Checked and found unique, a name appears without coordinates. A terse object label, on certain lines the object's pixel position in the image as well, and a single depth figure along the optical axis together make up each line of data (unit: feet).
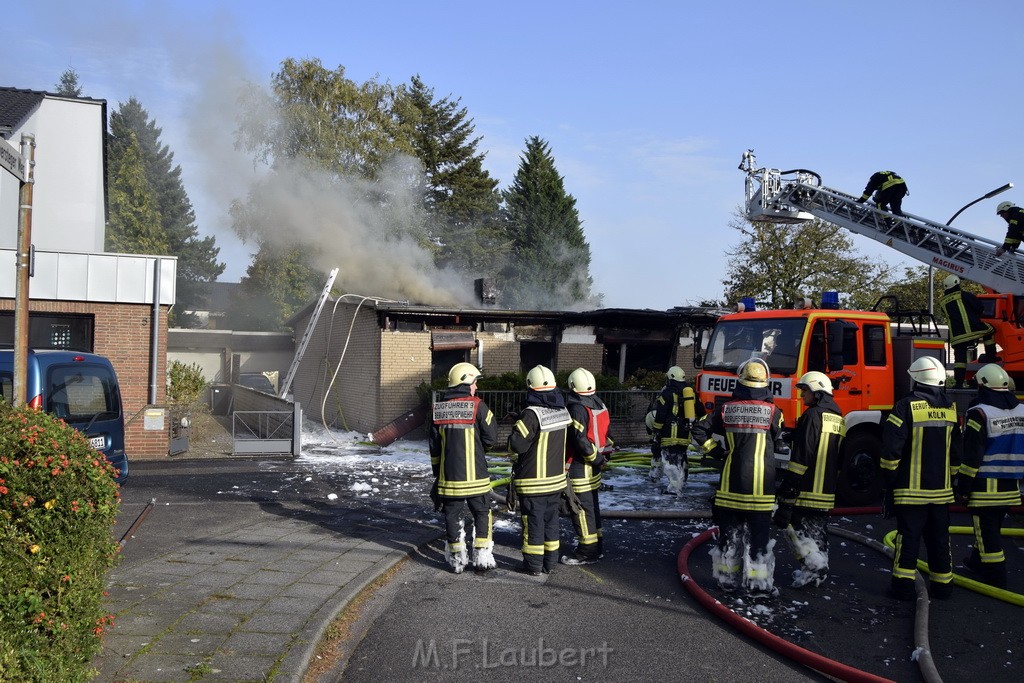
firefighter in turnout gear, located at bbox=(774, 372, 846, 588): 21.77
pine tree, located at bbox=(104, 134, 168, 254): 139.33
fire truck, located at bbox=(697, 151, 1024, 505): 31.83
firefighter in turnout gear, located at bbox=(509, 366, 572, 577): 22.44
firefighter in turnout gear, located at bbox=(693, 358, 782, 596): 20.63
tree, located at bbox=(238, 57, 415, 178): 102.78
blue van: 29.55
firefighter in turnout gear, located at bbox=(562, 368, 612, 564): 23.65
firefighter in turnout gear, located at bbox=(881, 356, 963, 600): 20.58
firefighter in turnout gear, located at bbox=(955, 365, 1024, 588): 21.81
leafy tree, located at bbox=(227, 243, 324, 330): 115.55
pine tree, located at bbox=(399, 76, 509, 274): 146.51
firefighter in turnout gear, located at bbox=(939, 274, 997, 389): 32.07
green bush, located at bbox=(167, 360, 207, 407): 57.35
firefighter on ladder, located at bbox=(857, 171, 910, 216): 36.83
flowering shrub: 10.97
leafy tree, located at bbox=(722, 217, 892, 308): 75.31
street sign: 20.10
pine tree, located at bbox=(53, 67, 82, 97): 209.67
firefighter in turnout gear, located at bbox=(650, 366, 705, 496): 35.29
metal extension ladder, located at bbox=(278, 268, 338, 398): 63.82
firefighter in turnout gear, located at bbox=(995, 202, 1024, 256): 31.45
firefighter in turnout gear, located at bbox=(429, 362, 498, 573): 22.63
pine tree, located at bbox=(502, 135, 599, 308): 160.86
